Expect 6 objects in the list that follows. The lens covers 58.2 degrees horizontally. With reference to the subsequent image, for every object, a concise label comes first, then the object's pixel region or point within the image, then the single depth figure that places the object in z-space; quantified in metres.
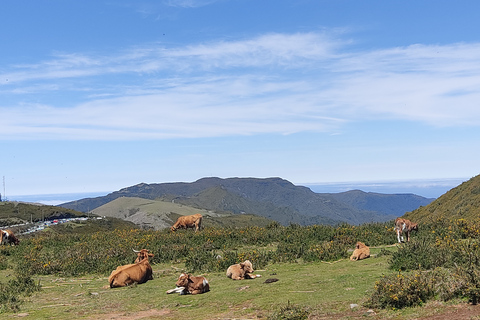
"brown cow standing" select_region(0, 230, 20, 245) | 30.05
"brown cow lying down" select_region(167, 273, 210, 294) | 14.98
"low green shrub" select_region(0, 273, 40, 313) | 14.25
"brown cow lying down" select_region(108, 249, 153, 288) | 17.19
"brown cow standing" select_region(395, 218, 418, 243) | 22.52
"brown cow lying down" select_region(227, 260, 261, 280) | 16.91
